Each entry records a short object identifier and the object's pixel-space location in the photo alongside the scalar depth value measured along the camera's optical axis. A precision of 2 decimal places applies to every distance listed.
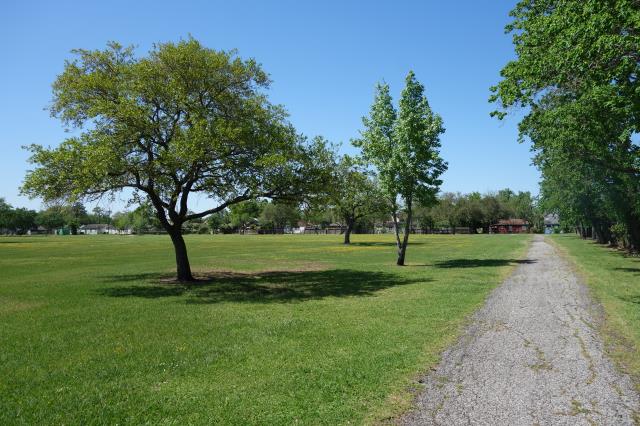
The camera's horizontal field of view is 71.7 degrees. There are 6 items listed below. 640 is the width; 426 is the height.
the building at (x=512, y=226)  157.20
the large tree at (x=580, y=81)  12.19
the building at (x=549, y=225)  159.49
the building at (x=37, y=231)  192.30
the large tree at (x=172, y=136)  17.44
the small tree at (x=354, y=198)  23.36
